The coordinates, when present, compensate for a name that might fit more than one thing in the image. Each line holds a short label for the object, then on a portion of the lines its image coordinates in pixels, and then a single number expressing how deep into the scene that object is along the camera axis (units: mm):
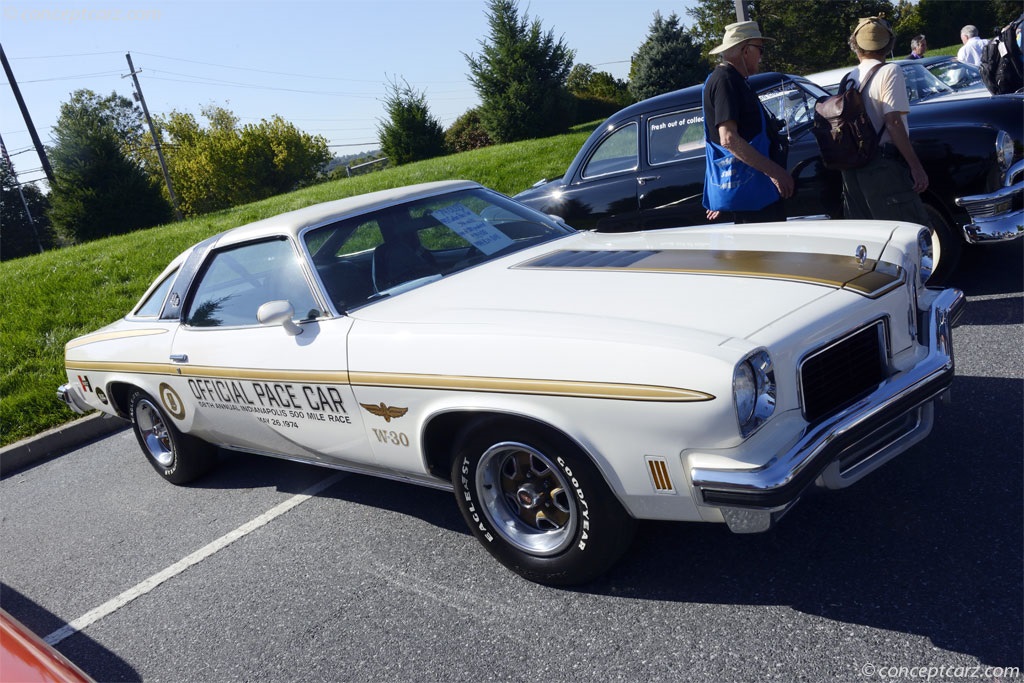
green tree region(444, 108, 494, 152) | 33156
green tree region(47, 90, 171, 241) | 20500
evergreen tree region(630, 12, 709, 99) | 29906
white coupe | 2463
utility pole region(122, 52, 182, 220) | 49494
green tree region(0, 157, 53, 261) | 48375
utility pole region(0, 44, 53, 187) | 22719
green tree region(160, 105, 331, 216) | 57406
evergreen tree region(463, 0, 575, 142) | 28203
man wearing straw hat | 4555
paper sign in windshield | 4000
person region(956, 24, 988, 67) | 13586
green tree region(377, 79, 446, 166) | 28016
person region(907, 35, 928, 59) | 15984
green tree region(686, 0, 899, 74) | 34844
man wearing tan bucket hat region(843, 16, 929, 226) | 4562
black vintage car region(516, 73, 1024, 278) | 5262
